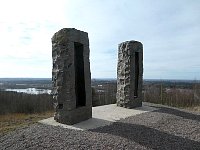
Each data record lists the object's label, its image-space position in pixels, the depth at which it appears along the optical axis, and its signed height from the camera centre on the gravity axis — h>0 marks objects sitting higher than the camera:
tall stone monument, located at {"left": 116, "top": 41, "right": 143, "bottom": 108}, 5.84 +0.13
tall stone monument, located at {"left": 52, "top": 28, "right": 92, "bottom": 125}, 4.00 +0.01
